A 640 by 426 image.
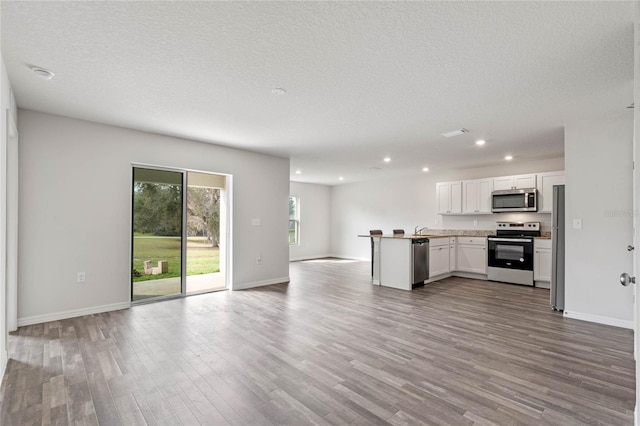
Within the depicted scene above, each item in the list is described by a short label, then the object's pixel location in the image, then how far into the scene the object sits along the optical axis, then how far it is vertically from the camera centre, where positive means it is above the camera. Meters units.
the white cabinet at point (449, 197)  7.24 +0.39
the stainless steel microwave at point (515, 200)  6.05 +0.27
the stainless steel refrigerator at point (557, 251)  4.21 -0.50
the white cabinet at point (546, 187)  5.85 +0.51
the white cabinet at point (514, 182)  6.15 +0.65
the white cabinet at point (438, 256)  6.14 -0.87
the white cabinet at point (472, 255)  6.58 -0.88
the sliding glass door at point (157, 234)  4.55 -0.31
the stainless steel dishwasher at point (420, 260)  5.57 -0.84
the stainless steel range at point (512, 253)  5.89 -0.75
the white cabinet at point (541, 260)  5.68 -0.84
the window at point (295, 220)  9.86 -0.21
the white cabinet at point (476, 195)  6.76 +0.40
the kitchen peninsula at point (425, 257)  5.56 -0.86
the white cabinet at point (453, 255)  6.85 -0.92
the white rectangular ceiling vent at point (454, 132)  4.39 +1.16
